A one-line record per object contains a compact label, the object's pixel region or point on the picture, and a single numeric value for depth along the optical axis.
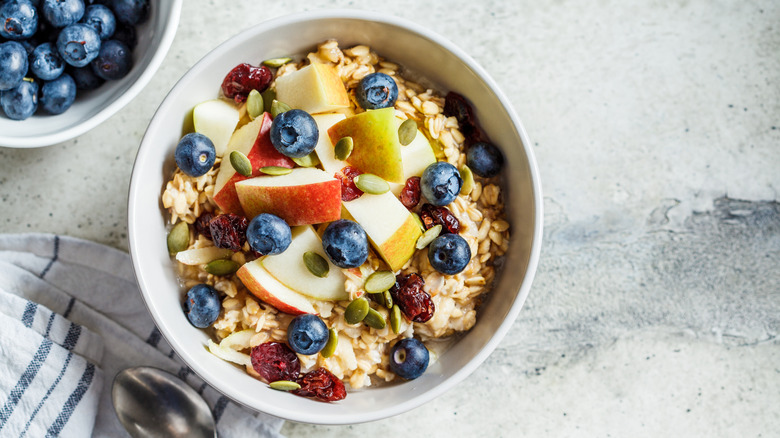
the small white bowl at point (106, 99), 0.56
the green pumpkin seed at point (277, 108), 0.55
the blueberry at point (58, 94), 0.57
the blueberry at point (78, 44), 0.56
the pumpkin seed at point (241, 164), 0.54
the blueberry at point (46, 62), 0.57
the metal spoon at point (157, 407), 0.59
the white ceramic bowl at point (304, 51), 0.54
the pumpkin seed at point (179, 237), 0.56
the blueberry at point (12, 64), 0.56
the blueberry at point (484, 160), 0.56
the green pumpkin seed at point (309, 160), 0.55
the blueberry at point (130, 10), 0.58
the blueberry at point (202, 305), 0.55
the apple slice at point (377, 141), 0.54
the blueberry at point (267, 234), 0.53
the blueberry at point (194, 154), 0.54
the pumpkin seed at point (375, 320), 0.54
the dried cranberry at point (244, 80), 0.55
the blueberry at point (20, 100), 0.57
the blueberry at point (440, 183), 0.54
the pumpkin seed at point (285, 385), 0.54
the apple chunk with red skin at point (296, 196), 0.53
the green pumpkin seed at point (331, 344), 0.54
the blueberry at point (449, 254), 0.54
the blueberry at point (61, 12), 0.56
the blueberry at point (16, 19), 0.56
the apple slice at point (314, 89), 0.54
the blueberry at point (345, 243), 0.53
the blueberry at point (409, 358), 0.55
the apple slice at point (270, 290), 0.54
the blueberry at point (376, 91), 0.55
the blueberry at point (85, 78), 0.58
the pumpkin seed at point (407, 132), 0.54
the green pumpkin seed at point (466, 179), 0.55
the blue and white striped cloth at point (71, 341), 0.58
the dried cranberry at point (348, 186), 0.54
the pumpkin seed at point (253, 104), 0.55
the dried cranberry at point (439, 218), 0.55
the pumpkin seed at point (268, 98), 0.56
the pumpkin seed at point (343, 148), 0.54
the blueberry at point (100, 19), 0.57
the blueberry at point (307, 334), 0.53
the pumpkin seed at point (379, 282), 0.54
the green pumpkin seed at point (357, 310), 0.54
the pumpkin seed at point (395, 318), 0.54
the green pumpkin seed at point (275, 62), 0.56
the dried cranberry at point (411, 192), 0.55
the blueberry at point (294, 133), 0.53
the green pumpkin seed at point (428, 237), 0.54
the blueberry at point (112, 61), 0.57
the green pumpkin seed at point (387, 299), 0.54
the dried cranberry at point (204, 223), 0.55
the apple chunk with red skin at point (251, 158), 0.54
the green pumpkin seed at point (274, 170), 0.54
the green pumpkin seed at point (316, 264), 0.54
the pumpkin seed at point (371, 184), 0.54
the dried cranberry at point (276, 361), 0.55
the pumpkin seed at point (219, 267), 0.55
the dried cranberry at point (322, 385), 0.55
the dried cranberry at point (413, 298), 0.54
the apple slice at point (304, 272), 0.54
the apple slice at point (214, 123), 0.55
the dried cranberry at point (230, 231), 0.54
